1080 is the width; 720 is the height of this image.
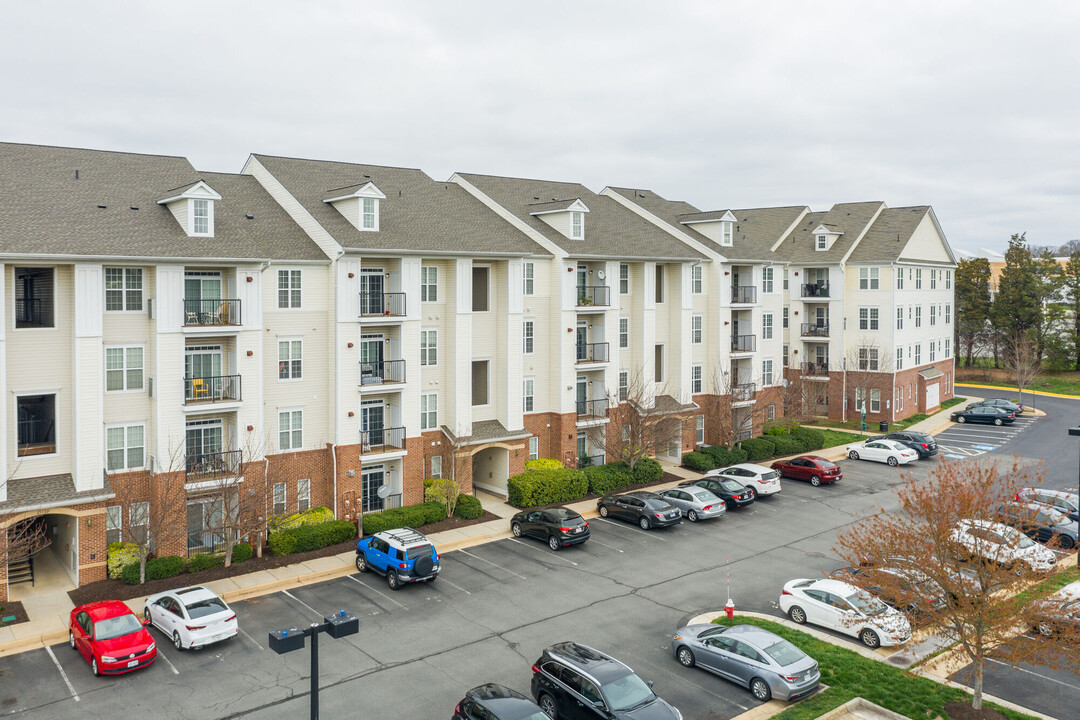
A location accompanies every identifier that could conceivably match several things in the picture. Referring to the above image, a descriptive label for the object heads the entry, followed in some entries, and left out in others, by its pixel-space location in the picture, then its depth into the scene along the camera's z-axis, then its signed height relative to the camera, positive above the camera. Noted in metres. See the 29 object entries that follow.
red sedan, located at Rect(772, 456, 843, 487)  40.16 -6.32
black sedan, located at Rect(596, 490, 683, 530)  32.66 -6.82
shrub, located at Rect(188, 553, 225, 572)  26.88 -7.25
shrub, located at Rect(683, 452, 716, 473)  42.06 -6.07
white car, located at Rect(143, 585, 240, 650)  21.33 -7.35
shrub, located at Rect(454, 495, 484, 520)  33.34 -6.76
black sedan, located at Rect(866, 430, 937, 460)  46.12 -5.60
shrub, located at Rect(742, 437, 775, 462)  44.75 -5.74
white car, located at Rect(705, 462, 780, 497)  37.78 -6.26
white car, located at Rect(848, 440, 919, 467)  44.25 -6.01
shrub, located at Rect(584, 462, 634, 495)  37.75 -6.27
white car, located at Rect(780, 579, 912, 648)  20.03 -7.25
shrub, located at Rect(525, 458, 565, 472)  37.25 -5.48
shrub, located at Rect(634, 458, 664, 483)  39.61 -6.19
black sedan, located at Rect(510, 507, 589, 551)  30.20 -6.91
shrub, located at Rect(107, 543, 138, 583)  25.95 -6.83
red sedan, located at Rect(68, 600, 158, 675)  19.86 -7.41
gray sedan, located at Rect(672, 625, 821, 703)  18.58 -7.63
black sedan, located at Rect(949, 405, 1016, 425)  55.41 -4.89
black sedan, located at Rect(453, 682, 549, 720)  15.77 -7.25
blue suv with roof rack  25.95 -6.93
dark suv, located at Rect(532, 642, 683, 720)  16.62 -7.43
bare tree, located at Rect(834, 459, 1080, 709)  17.20 -5.31
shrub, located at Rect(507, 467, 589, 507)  35.31 -6.29
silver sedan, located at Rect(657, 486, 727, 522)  33.78 -6.69
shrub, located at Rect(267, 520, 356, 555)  28.70 -6.95
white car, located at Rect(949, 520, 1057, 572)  17.84 -4.55
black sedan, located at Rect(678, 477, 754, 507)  35.97 -6.60
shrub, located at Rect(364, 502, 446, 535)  30.80 -6.73
